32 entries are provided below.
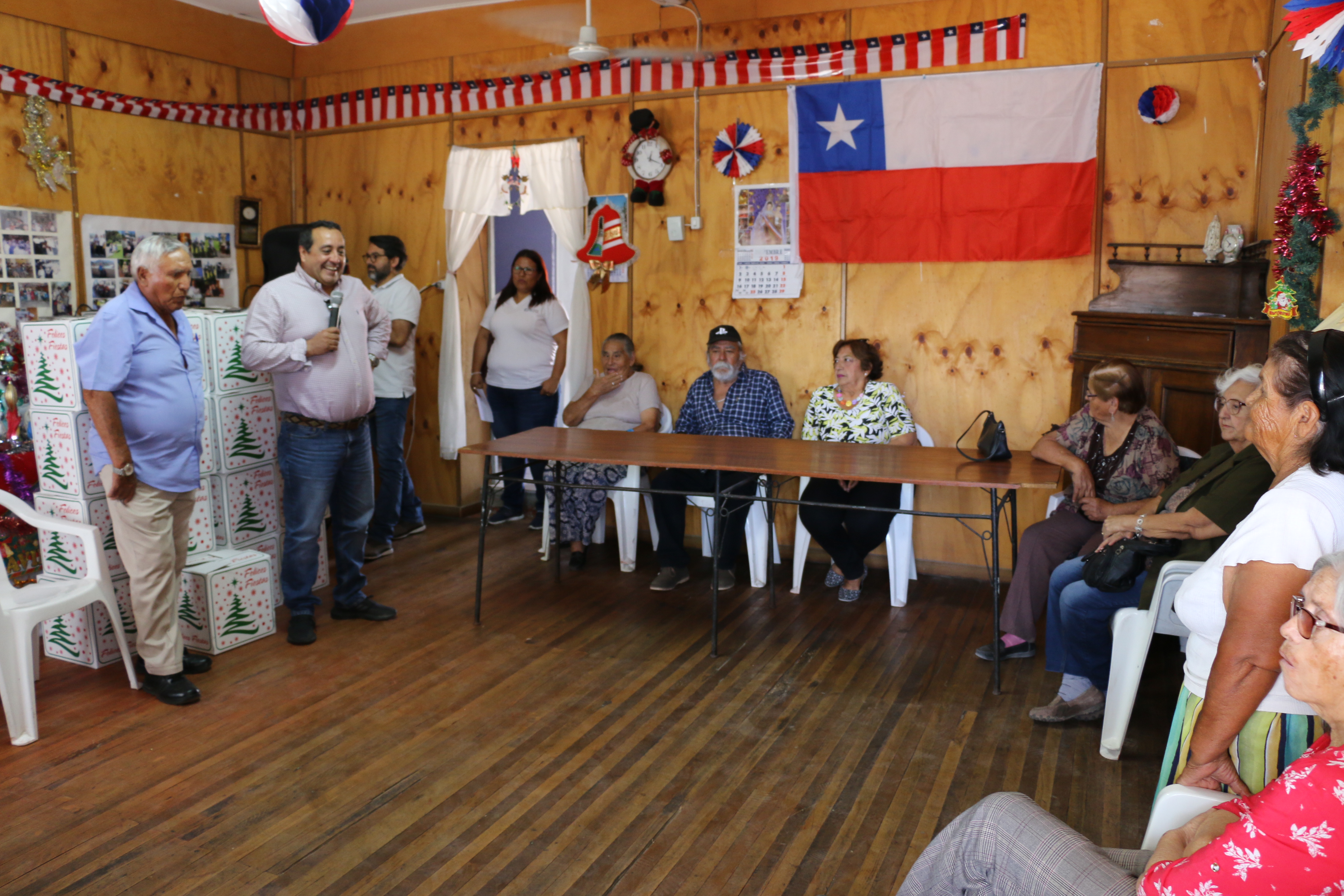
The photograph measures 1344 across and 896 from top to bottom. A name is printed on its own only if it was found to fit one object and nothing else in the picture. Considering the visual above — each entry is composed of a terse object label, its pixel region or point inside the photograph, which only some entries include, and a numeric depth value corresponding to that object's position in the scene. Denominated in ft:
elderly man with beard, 14.98
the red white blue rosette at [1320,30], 7.00
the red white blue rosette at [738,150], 15.88
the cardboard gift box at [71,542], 11.29
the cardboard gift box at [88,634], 11.57
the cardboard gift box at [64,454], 11.12
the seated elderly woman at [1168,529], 8.85
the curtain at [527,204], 17.21
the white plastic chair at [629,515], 15.61
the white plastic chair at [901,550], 13.92
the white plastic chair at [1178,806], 5.39
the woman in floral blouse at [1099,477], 11.32
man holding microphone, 11.86
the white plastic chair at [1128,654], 9.05
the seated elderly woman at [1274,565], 5.37
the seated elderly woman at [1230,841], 4.09
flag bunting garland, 14.40
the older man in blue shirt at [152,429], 9.93
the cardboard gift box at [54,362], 11.17
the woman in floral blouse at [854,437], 14.02
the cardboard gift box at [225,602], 11.91
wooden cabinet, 11.75
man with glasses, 17.02
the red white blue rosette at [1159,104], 13.05
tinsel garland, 9.09
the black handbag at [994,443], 11.64
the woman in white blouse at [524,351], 17.28
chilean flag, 13.88
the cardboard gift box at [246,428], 13.01
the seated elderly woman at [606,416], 15.94
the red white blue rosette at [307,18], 10.18
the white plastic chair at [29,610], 9.50
